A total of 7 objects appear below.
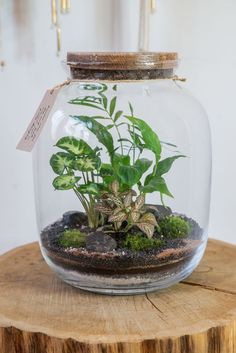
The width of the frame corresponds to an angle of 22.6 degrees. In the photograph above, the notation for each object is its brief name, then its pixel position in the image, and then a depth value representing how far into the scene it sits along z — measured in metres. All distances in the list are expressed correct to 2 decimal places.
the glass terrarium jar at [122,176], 0.94
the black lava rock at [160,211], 1.01
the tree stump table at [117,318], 0.84
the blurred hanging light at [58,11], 1.33
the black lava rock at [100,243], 0.93
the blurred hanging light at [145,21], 1.35
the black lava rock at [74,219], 1.02
